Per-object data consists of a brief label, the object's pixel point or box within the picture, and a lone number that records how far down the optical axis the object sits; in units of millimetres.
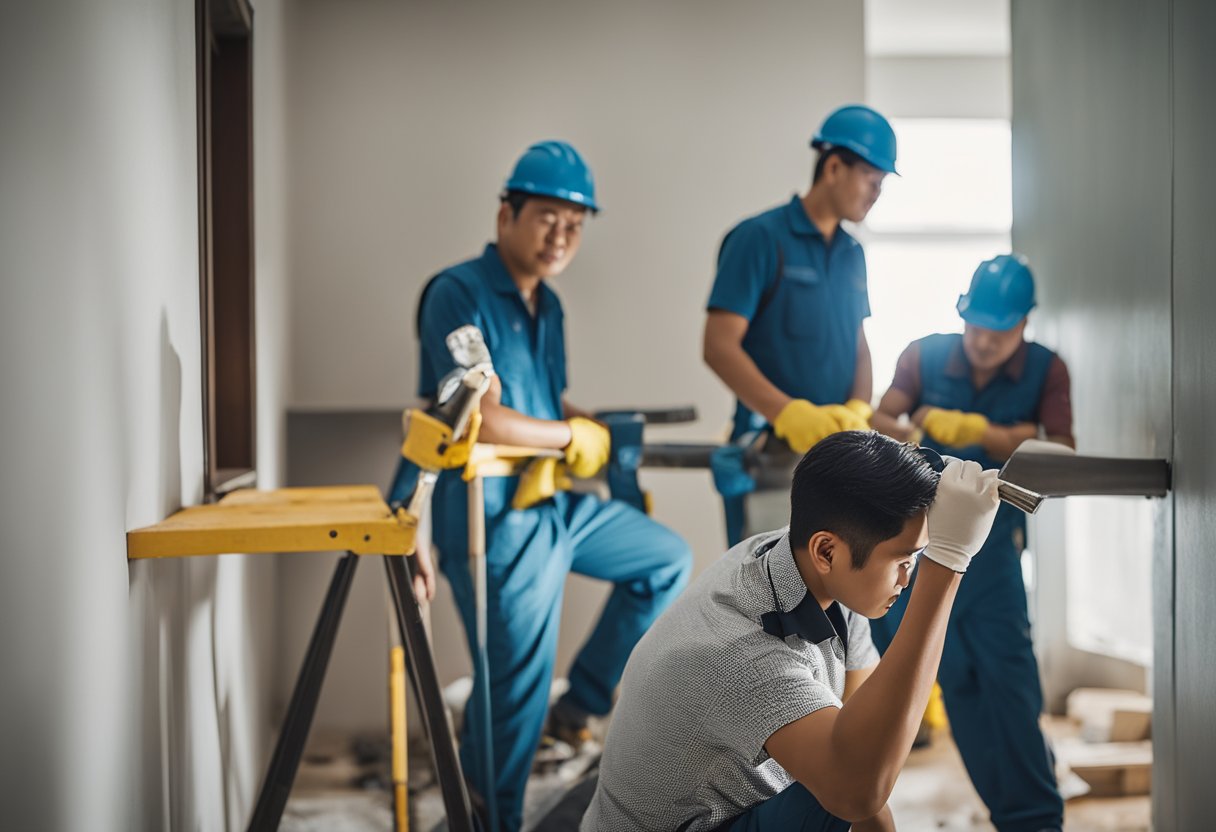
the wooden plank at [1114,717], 3289
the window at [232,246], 2584
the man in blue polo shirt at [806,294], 2523
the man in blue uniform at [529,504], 2434
